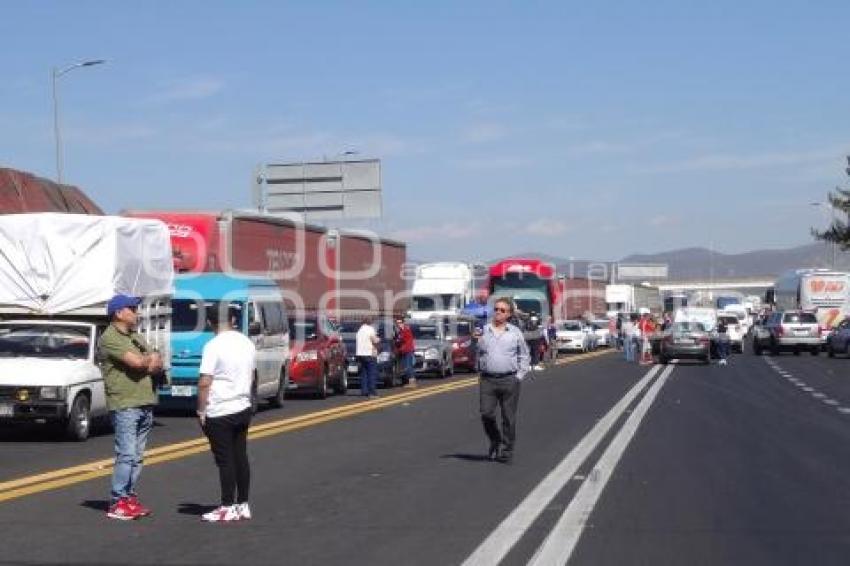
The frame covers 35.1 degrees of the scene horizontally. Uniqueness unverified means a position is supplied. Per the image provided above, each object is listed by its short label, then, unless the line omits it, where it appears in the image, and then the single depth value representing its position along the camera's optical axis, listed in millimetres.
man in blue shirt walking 15453
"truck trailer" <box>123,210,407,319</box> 27828
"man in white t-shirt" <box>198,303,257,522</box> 11086
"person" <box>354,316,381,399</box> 28672
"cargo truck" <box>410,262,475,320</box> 52688
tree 84106
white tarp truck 18000
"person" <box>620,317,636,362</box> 50312
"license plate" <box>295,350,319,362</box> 27859
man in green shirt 11148
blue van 23328
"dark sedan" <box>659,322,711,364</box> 46531
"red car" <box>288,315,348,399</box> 27917
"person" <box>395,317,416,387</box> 33625
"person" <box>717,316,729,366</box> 48725
